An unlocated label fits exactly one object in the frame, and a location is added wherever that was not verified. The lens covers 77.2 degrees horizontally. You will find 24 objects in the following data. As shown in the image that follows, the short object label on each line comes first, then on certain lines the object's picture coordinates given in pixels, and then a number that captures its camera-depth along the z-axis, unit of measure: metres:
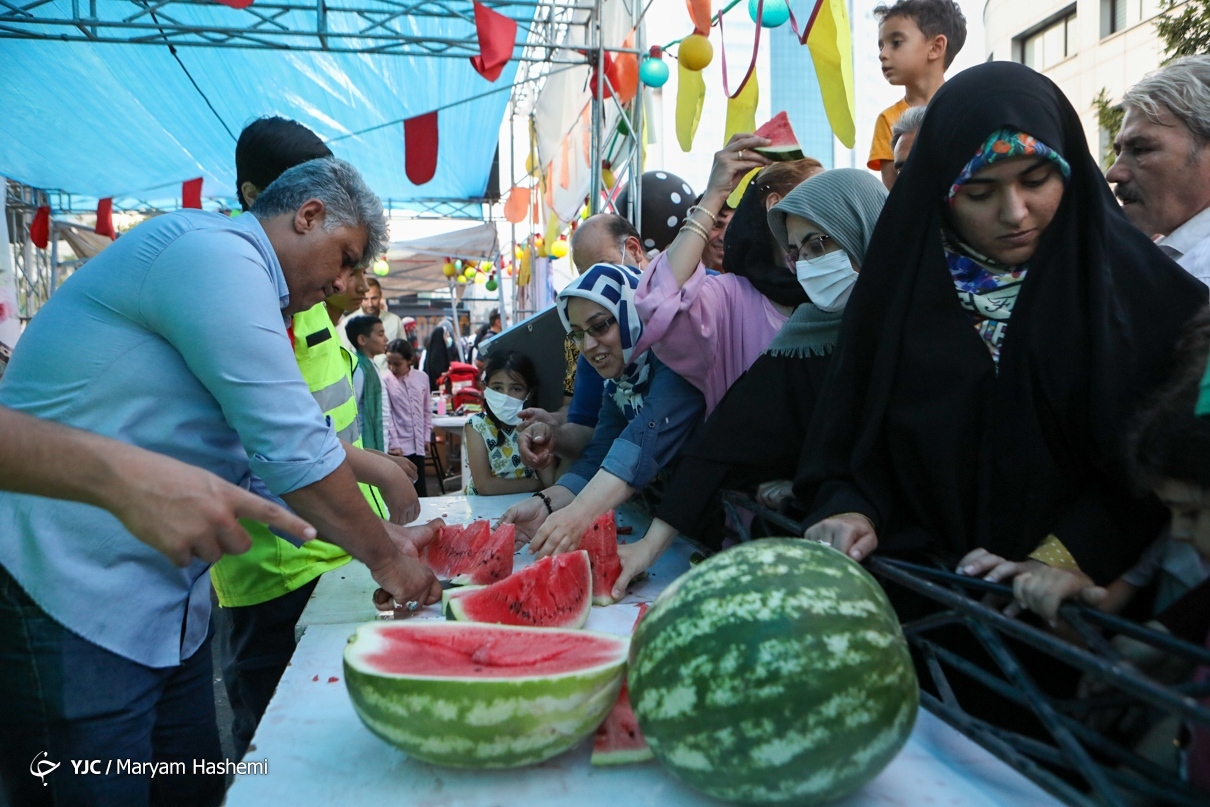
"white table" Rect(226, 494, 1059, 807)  1.18
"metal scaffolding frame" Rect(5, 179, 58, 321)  15.06
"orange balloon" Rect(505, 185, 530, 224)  12.61
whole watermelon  1.06
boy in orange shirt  3.98
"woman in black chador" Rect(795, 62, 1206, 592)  1.57
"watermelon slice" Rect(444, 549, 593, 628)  1.88
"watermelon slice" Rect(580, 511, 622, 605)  2.18
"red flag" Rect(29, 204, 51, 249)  14.04
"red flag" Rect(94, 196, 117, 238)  13.91
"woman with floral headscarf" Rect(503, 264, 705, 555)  2.46
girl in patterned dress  4.07
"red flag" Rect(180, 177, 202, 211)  12.61
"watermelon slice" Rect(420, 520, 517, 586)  2.27
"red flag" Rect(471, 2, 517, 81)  6.23
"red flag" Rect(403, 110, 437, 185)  8.72
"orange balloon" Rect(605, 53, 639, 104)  7.20
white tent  16.41
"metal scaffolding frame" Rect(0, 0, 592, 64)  7.58
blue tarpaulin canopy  9.05
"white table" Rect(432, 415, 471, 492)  9.48
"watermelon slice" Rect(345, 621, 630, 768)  1.19
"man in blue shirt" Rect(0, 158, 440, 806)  1.68
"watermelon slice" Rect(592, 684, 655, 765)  1.27
